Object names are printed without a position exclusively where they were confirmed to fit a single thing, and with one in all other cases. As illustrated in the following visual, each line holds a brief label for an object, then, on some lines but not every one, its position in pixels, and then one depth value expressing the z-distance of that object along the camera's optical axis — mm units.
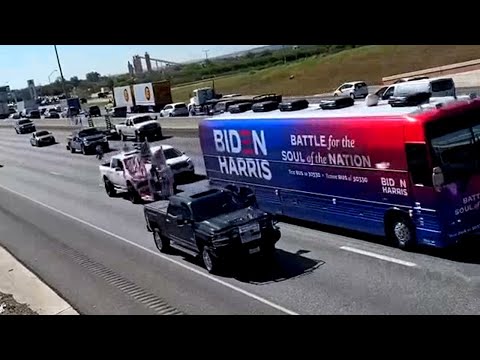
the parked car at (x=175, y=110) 62656
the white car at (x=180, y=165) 28734
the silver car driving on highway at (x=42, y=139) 62125
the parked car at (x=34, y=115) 104062
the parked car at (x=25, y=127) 80000
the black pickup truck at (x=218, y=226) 14719
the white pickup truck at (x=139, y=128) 47625
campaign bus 13758
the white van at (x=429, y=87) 30344
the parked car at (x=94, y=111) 83706
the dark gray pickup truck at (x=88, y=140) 47906
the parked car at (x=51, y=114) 97875
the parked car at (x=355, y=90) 49219
